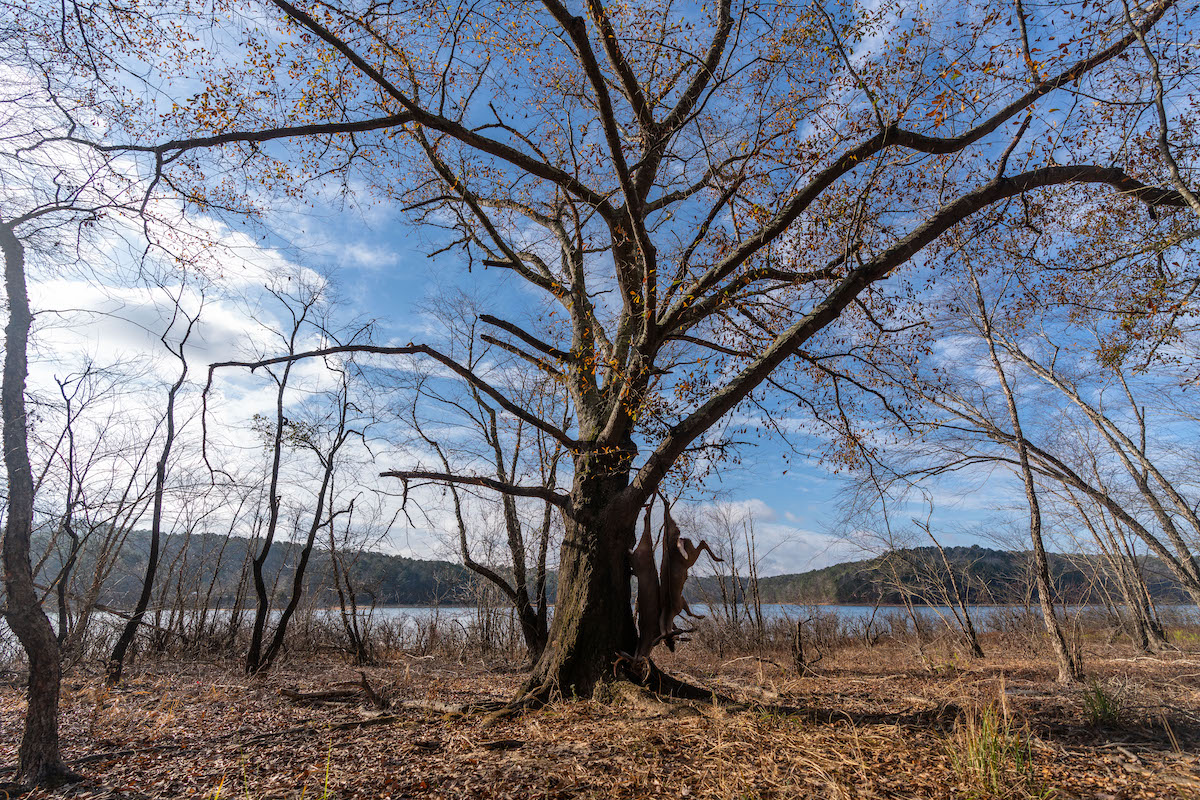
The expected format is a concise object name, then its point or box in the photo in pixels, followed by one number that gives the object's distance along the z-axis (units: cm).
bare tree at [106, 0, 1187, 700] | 429
